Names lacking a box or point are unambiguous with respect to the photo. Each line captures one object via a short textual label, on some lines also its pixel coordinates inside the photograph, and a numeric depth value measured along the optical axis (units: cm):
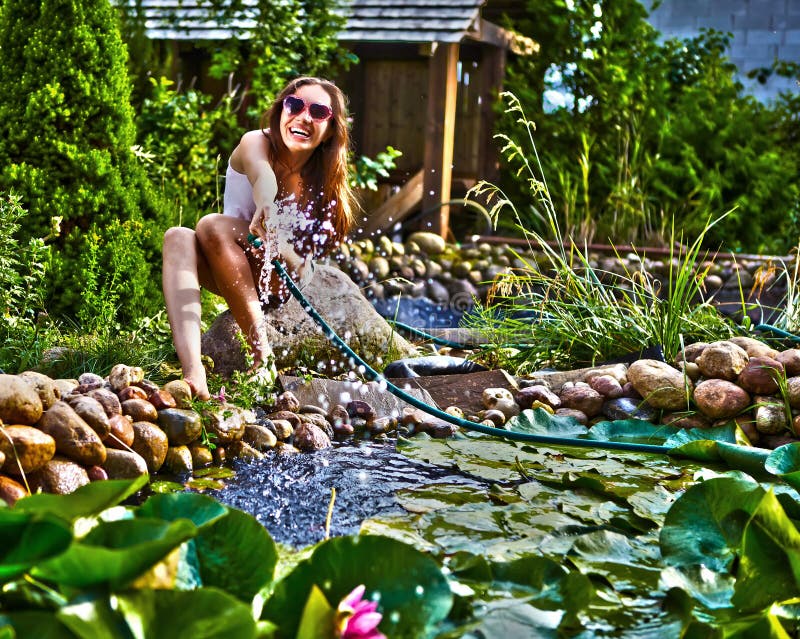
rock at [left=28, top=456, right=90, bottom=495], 237
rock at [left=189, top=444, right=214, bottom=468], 289
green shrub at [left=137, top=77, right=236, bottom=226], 703
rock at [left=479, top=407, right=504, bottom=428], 370
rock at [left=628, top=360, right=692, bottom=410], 368
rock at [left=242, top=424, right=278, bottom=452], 310
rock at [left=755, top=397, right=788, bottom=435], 342
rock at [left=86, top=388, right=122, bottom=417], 272
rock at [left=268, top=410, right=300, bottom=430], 333
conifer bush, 441
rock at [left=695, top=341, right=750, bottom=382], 367
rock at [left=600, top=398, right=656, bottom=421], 373
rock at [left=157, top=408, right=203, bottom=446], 284
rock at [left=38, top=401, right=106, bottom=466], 243
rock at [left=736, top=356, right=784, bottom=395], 352
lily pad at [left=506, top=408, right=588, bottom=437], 352
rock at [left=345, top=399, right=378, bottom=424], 361
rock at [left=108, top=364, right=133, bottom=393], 291
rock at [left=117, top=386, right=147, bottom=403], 286
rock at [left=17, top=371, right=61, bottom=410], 254
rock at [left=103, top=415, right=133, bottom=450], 265
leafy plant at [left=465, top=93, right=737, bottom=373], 429
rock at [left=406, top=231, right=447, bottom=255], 810
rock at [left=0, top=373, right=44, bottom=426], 232
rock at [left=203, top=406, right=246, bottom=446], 298
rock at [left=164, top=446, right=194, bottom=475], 281
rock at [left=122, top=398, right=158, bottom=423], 278
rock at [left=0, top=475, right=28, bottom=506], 224
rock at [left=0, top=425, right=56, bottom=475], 226
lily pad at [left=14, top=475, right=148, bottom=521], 127
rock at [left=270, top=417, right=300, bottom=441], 321
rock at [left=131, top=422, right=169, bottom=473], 272
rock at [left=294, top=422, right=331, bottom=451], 318
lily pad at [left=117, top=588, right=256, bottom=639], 108
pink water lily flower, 118
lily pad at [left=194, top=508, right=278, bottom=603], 132
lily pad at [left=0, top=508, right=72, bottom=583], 116
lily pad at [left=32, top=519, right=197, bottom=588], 107
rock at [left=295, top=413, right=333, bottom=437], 342
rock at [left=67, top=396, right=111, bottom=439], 258
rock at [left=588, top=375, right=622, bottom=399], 381
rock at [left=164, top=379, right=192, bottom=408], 300
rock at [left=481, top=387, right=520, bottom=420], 383
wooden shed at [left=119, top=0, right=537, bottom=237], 822
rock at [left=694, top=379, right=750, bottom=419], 352
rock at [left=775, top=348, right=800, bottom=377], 364
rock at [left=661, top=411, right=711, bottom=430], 361
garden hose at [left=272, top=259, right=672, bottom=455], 327
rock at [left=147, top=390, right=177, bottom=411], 291
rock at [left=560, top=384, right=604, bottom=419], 380
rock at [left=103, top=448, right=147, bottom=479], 258
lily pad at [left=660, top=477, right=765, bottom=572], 170
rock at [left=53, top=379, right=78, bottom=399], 286
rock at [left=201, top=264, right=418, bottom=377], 432
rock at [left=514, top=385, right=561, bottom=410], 388
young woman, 369
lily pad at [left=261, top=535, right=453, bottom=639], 127
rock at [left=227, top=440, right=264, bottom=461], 301
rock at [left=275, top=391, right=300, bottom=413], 352
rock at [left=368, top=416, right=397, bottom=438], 352
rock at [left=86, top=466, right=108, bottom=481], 251
